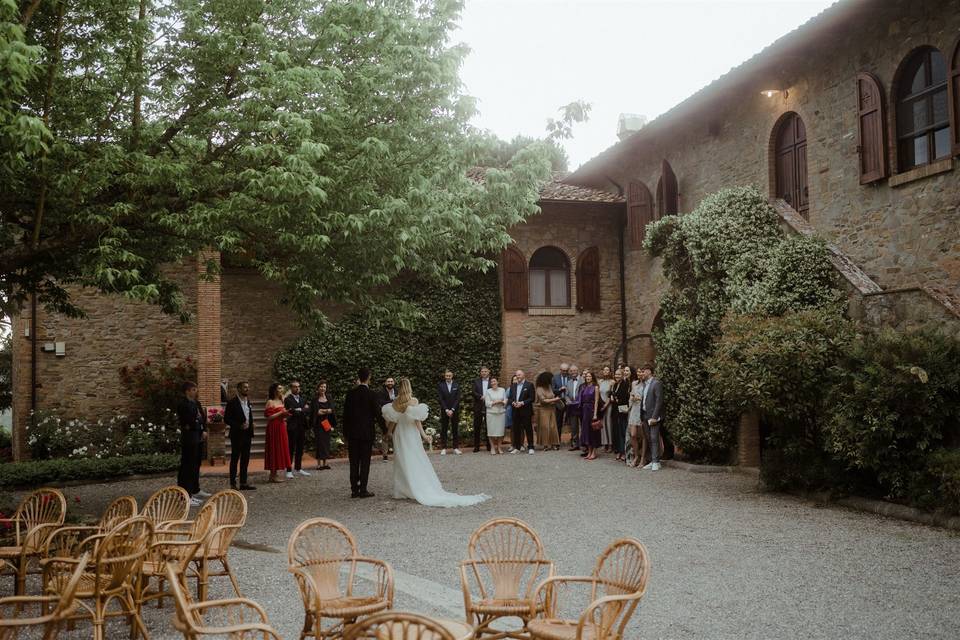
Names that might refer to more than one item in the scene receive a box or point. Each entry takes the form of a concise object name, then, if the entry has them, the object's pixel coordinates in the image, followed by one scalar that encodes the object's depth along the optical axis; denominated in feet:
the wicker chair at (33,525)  20.01
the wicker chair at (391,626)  9.82
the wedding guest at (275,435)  46.70
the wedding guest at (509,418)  62.64
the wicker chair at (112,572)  16.05
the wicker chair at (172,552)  18.29
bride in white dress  38.78
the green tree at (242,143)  27.94
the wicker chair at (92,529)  19.90
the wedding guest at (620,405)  51.62
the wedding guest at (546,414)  60.75
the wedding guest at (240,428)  42.88
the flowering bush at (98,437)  58.34
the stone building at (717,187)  39.24
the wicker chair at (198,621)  11.12
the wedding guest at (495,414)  59.47
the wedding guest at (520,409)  59.31
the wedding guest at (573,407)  59.88
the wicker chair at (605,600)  12.96
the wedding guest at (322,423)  52.75
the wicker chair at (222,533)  19.58
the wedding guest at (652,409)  46.98
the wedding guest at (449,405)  59.36
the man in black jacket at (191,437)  39.47
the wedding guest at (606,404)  55.47
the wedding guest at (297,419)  50.98
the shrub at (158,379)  61.41
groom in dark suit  39.71
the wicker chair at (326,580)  14.75
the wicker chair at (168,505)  22.56
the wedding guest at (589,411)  54.85
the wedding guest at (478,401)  60.85
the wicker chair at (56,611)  11.96
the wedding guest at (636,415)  48.67
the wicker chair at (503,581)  14.87
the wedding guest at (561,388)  61.52
